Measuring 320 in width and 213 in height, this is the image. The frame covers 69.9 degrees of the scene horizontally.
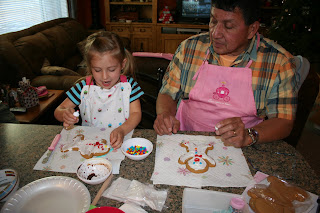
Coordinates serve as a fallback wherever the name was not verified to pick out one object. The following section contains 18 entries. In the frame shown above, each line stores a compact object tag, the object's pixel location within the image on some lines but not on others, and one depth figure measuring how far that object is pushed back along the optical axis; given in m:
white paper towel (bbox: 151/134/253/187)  0.94
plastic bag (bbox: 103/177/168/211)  0.83
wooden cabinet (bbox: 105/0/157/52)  5.84
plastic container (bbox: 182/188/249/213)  0.81
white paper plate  0.81
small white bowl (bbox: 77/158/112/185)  0.92
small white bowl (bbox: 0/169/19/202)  0.85
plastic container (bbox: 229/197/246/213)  0.80
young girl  1.40
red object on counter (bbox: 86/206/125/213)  0.76
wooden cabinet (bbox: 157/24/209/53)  5.79
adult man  1.26
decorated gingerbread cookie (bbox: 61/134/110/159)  1.07
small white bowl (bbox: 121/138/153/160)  1.10
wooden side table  2.23
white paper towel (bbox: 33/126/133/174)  1.00
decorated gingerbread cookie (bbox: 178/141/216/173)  1.00
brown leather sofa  2.77
